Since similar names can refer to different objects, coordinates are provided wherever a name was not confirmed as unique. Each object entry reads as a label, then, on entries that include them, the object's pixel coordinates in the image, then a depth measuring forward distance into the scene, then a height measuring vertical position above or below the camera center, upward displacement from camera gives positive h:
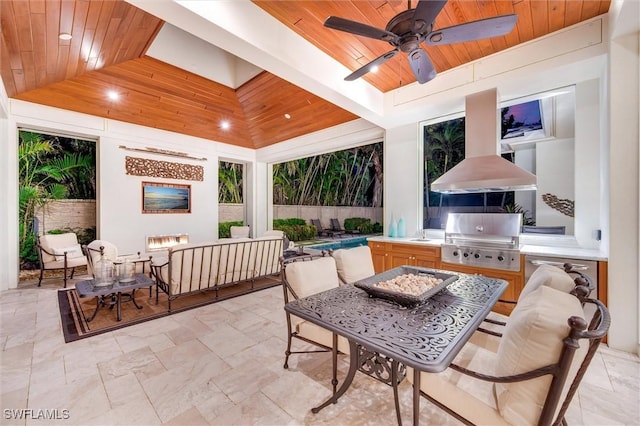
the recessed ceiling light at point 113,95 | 4.62 +2.15
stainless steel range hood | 2.87 +0.57
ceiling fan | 1.62 +1.22
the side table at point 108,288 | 2.90 -0.88
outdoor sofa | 3.39 -0.78
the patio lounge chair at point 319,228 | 11.73 -0.76
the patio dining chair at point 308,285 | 1.97 -0.62
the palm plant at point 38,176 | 5.27 +0.89
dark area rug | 2.86 -1.27
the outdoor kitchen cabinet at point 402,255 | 3.64 -0.67
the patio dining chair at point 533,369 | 0.96 -0.63
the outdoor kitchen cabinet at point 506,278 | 2.98 -0.80
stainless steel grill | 3.05 -0.39
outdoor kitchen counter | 2.62 -0.46
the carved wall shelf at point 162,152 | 5.60 +1.41
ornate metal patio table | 1.18 -0.63
